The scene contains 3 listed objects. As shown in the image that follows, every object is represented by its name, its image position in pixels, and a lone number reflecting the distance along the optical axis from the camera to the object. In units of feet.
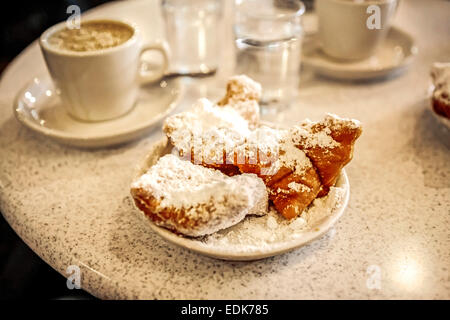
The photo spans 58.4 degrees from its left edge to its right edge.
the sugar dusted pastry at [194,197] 1.92
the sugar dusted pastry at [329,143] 2.17
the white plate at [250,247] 1.94
